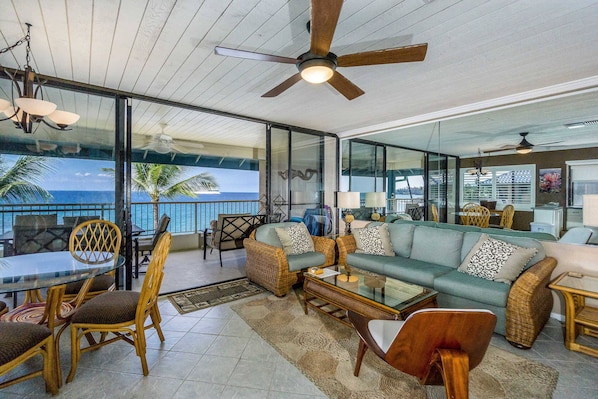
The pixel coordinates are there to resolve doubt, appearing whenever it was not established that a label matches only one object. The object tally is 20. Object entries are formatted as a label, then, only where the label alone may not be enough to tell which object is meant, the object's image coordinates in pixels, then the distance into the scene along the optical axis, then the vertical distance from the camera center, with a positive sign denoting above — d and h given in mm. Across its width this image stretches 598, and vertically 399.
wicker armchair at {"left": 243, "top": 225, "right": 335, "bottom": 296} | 3352 -888
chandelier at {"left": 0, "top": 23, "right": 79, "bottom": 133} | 2133 +744
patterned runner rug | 3178 -1254
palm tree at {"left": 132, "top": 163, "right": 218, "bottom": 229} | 6844 +375
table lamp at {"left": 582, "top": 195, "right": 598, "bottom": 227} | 2064 -109
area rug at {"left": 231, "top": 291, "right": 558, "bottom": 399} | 1801 -1271
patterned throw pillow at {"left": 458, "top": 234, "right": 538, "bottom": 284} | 2582 -629
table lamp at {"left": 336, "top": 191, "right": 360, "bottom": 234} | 4428 -68
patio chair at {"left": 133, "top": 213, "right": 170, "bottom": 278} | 4123 -733
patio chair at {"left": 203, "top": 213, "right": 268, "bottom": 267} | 4777 -597
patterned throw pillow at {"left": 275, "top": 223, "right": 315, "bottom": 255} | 3758 -615
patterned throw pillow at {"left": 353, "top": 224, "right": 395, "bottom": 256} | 3732 -630
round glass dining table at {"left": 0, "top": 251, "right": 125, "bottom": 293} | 1777 -559
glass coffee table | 2225 -867
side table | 2189 -976
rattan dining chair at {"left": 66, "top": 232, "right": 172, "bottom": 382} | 1896 -829
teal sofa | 2318 -816
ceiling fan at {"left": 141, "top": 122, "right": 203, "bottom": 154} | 5102 +1036
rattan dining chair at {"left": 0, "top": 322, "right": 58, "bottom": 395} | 1498 -871
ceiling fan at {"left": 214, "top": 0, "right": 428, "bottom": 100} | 1620 +931
